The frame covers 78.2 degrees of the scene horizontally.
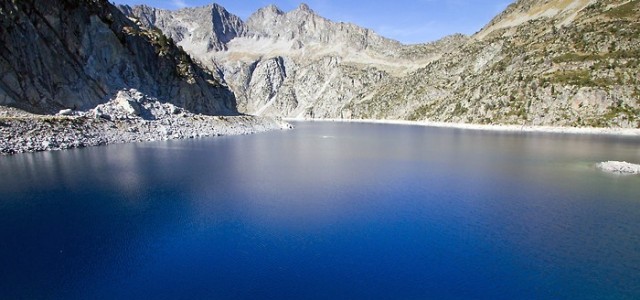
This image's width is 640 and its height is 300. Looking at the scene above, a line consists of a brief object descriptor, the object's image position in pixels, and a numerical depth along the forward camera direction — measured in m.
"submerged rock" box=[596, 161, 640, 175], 42.31
